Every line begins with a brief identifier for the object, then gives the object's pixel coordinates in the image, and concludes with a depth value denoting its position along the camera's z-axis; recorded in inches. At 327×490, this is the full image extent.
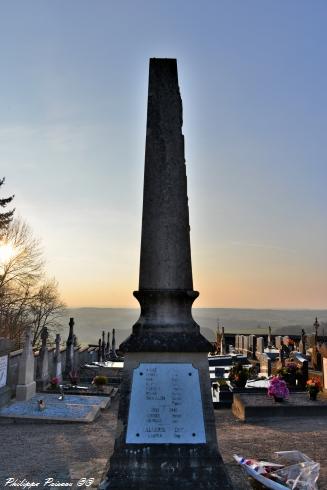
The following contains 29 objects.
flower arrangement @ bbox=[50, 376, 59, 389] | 587.0
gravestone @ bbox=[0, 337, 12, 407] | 468.4
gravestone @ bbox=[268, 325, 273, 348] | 1144.6
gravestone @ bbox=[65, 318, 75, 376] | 795.4
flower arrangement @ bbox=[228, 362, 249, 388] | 582.9
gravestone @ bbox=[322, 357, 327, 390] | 554.7
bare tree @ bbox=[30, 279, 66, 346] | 1551.7
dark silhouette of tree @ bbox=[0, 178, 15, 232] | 1145.5
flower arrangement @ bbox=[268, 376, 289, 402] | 473.1
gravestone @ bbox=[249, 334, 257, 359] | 1160.8
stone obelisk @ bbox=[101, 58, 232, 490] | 163.9
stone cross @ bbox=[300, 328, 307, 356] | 1005.8
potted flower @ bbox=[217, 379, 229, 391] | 557.9
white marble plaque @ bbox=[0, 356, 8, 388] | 473.4
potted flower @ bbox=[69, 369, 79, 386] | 645.3
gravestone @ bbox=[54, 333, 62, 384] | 680.4
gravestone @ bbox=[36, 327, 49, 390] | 594.5
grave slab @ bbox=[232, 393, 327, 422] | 434.3
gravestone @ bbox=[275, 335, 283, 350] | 1174.5
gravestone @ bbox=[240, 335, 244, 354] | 1279.5
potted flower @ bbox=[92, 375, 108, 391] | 600.2
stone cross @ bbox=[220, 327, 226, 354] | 1164.6
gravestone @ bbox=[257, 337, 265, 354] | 1056.0
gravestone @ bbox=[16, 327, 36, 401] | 492.2
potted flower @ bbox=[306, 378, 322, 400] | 494.6
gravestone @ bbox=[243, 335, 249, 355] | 1222.3
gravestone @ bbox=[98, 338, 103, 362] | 1118.6
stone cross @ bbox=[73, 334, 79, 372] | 858.3
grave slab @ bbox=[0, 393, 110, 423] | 420.2
